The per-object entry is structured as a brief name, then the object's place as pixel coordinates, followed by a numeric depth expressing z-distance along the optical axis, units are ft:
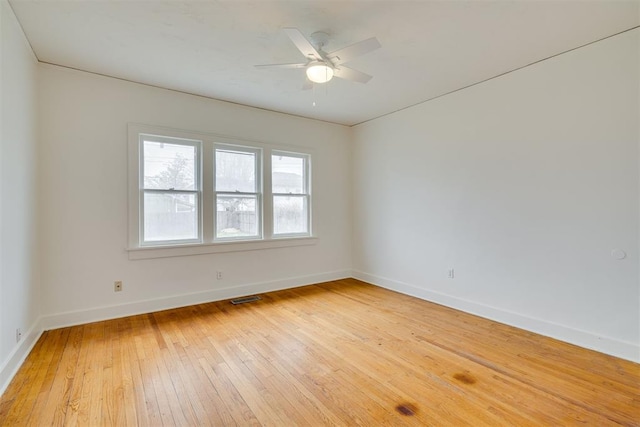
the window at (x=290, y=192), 15.76
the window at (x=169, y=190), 12.30
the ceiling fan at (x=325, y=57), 7.19
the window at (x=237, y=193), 14.06
